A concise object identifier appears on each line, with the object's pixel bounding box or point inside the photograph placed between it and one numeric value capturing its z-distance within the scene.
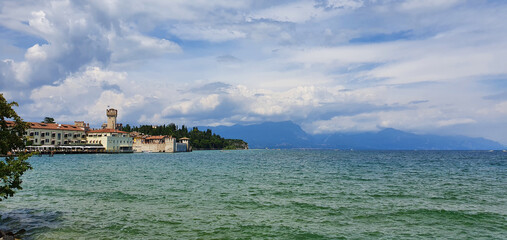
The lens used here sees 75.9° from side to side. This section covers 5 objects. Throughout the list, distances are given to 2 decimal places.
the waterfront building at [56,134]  149.25
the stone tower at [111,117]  194.25
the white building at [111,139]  172.12
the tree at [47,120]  198.40
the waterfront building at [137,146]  197.56
